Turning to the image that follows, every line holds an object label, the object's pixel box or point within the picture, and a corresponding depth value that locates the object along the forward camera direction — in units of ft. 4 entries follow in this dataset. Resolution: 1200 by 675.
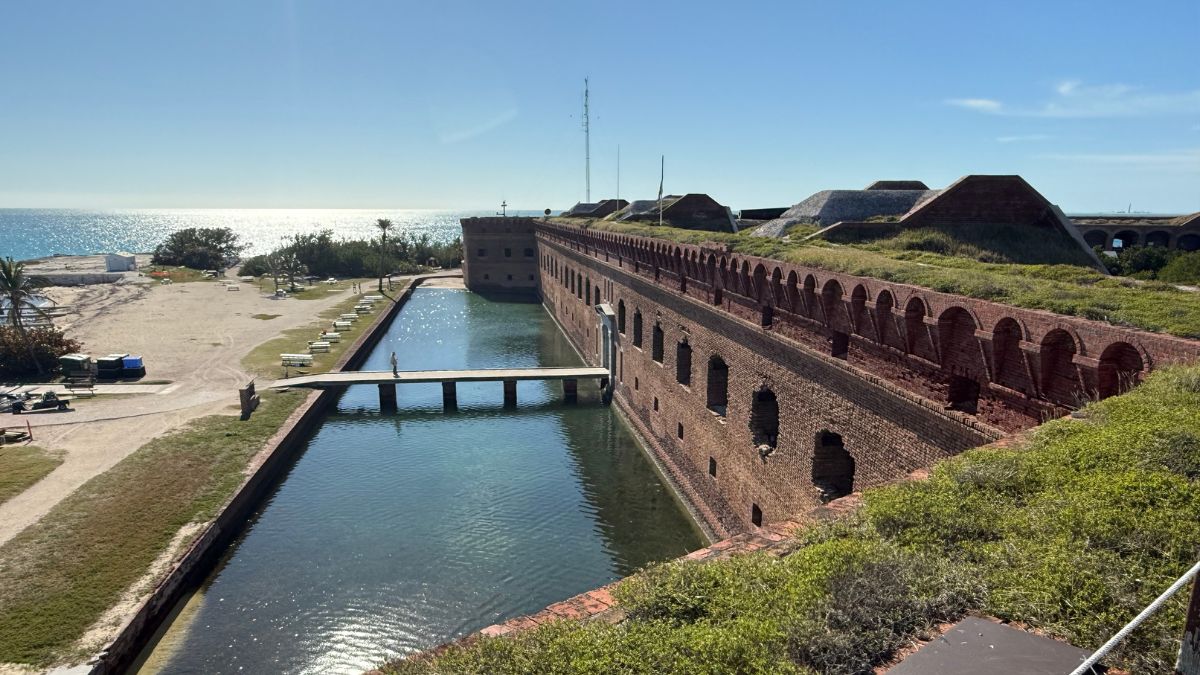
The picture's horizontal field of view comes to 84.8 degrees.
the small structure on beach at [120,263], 254.47
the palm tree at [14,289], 104.99
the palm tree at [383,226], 242.78
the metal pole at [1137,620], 8.57
